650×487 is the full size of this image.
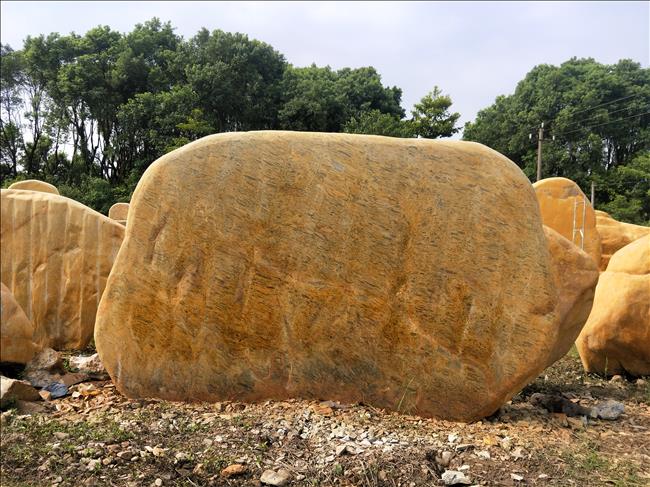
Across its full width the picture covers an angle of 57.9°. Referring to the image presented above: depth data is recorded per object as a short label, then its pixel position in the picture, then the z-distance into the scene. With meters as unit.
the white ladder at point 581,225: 10.03
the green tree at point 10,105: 23.36
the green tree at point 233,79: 22.83
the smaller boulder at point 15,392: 3.88
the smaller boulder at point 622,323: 5.86
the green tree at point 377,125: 21.69
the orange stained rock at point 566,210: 10.12
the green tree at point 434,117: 24.48
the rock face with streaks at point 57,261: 5.58
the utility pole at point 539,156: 21.50
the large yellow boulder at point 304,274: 4.29
